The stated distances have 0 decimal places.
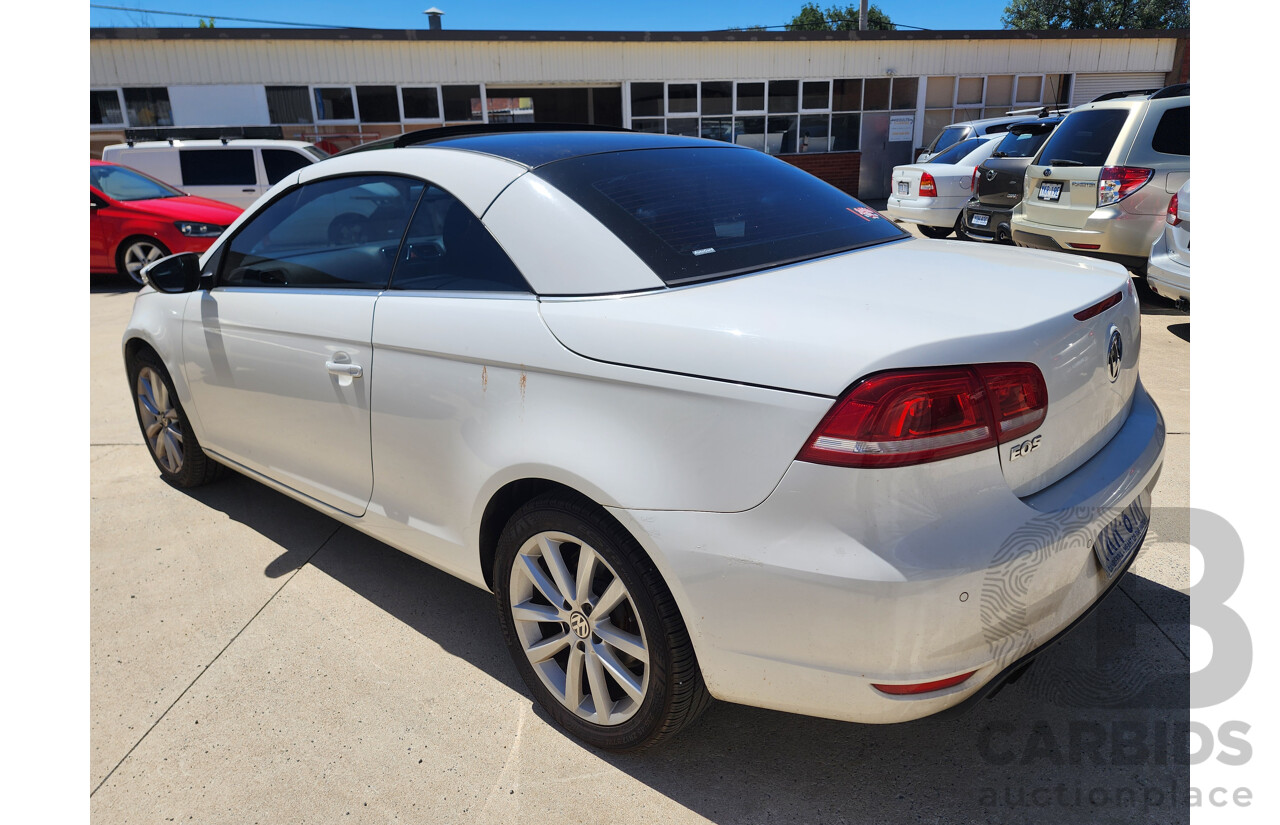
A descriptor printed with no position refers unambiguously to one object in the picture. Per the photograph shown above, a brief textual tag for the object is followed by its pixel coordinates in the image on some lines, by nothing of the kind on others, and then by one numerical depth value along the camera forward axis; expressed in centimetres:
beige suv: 678
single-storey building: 1742
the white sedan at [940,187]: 1080
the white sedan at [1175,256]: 568
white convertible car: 165
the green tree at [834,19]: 6725
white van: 1230
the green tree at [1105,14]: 4416
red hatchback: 1012
